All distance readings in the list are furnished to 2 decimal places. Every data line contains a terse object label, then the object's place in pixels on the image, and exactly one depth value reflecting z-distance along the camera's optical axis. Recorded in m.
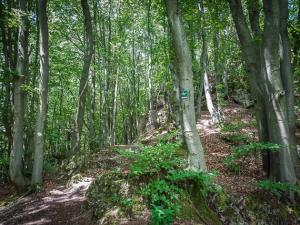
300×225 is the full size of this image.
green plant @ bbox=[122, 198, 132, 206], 2.92
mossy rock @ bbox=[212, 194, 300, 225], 3.91
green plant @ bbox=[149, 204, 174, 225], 2.01
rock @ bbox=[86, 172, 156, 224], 3.16
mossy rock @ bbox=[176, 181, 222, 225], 3.03
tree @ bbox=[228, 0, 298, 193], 4.57
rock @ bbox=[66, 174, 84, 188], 6.52
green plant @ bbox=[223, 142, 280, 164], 4.26
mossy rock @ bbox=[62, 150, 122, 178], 7.77
